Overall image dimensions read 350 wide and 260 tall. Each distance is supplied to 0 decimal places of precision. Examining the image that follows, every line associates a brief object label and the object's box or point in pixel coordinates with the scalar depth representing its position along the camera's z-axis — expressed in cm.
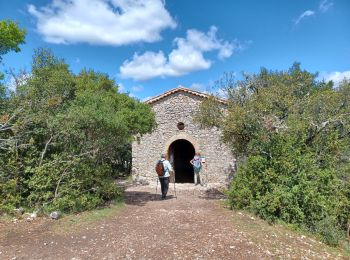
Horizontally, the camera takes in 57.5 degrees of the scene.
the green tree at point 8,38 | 1002
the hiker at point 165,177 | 1219
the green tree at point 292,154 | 959
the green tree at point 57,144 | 991
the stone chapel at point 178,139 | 1730
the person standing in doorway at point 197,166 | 1670
